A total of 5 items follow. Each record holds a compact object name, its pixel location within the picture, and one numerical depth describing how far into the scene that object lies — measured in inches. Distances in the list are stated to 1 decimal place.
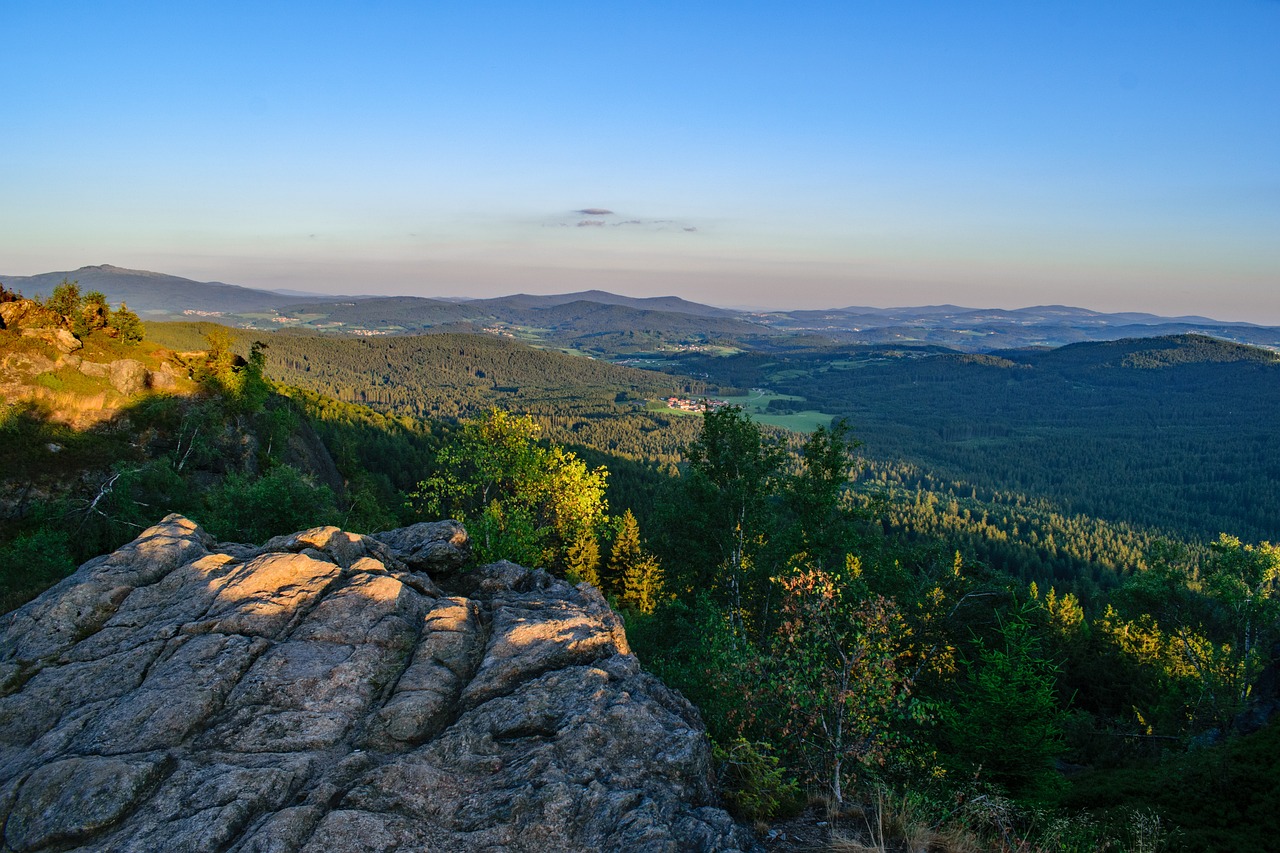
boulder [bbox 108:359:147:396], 1637.6
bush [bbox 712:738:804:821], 422.6
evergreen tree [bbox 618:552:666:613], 2138.3
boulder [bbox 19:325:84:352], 1566.2
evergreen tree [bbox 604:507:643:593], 2320.4
